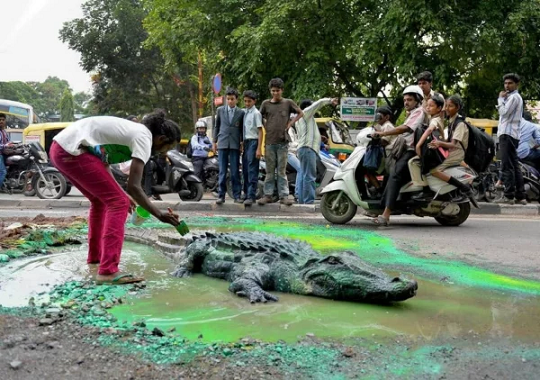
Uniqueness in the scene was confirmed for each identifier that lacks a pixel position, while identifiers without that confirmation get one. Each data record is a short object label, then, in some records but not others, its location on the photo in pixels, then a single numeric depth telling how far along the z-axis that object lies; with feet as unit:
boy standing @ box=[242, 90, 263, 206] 29.09
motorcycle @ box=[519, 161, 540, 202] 33.06
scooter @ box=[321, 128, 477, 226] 22.66
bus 74.69
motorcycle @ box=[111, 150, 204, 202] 34.39
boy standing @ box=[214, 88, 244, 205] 29.22
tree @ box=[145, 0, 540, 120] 45.57
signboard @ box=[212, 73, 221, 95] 43.52
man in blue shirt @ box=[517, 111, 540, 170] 32.98
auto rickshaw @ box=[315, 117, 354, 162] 43.37
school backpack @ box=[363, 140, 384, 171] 23.50
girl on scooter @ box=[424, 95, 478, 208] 22.34
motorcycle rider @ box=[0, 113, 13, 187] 36.27
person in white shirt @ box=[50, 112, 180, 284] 12.57
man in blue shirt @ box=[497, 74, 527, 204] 29.55
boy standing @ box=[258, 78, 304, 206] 28.81
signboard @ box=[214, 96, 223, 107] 40.13
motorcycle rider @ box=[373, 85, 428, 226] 22.84
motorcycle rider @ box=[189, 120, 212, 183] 38.88
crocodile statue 11.24
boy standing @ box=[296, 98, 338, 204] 30.22
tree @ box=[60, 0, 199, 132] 96.22
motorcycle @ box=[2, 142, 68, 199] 37.35
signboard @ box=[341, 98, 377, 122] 47.06
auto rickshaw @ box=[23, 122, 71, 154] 55.67
